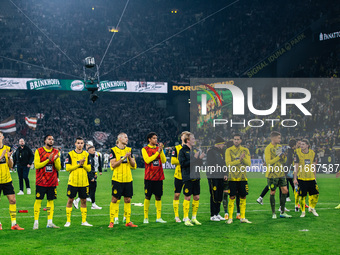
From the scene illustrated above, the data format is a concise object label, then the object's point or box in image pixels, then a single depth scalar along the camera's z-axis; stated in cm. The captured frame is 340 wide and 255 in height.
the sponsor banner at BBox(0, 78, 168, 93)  4125
